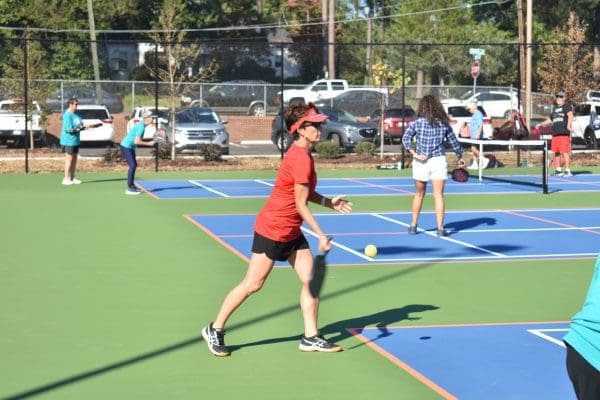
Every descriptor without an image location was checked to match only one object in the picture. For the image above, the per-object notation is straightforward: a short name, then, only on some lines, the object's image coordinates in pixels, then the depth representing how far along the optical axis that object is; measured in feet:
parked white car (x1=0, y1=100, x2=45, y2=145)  113.39
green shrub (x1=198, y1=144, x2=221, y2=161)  100.78
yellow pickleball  36.58
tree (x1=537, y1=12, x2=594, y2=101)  113.91
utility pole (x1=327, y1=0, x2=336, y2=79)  194.18
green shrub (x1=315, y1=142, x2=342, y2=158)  106.93
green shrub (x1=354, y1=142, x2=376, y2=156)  109.50
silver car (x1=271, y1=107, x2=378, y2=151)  117.60
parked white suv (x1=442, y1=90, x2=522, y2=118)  157.89
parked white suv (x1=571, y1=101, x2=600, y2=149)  123.24
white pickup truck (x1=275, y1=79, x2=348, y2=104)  161.48
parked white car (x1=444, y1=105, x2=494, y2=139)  134.41
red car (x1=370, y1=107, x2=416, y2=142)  125.59
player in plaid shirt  50.49
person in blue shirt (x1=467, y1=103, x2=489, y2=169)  93.30
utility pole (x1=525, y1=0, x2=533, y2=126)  121.90
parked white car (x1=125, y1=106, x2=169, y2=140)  74.54
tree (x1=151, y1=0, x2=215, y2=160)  95.81
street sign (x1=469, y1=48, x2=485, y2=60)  121.05
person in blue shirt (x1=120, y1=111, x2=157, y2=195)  70.83
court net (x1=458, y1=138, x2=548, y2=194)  73.72
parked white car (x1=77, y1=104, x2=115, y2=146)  122.01
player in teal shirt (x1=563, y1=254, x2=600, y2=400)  15.16
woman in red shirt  27.78
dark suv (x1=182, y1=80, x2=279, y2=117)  149.59
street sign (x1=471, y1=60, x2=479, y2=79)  133.83
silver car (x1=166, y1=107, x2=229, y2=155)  107.76
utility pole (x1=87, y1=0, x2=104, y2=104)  139.98
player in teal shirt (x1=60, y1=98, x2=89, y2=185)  75.46
